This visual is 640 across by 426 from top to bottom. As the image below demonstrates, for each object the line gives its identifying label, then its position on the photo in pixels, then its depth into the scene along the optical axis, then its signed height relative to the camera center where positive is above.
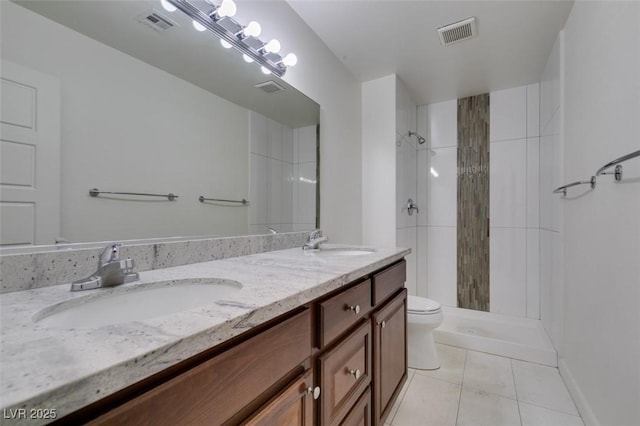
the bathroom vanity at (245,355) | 0.36 -0.24
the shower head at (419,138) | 2.84 +0.77
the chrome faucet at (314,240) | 1.59 -0.15
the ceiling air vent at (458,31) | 1.79 +1.18
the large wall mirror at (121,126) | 0.72 +0.29
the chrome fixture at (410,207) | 2.69 +0.07
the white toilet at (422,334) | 1.91 -0.82
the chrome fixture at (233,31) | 1.11 +0.80
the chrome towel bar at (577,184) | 1.33 +0.15
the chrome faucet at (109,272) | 0.72 -0.15
